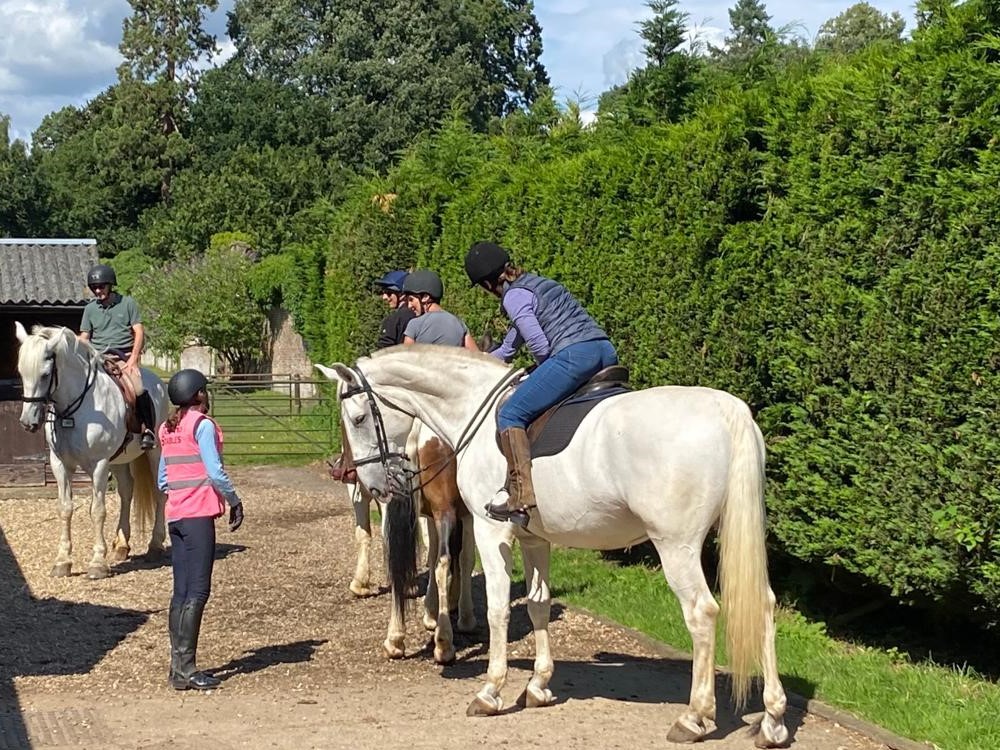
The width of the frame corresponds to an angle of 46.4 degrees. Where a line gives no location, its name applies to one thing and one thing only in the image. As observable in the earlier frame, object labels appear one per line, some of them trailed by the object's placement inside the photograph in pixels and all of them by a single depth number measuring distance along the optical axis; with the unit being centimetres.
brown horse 748
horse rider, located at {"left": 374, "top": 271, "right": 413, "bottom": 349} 977
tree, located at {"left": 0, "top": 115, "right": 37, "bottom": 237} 6562
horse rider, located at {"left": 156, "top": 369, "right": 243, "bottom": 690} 727
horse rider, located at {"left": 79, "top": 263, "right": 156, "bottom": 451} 1152
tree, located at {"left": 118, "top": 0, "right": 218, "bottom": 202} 6494
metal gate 2000
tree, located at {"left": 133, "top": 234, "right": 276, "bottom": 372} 3475
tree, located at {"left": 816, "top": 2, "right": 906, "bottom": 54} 5961
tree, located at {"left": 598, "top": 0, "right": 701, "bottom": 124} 1410
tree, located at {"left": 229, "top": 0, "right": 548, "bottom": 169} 5578
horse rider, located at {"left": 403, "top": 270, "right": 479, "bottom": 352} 855
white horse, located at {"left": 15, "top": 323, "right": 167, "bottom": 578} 1055
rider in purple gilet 643
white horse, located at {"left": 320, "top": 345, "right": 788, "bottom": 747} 575
